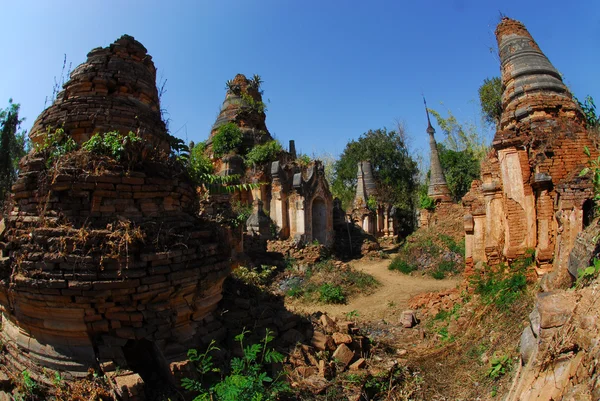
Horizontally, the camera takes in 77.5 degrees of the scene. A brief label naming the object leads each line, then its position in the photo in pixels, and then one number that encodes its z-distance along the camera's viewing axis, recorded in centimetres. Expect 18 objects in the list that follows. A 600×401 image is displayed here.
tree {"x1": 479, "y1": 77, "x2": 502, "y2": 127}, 2911
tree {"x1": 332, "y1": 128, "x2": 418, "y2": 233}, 3491
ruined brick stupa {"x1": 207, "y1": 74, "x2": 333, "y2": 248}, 1809
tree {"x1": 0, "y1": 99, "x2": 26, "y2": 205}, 2126
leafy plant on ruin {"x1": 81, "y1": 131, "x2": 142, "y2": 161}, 450
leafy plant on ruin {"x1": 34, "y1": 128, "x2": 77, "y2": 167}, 463
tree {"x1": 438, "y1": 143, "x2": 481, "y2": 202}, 2688
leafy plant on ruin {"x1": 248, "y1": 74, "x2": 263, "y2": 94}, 2366
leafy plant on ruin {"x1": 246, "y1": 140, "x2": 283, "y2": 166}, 1955
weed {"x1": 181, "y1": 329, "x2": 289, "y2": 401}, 371
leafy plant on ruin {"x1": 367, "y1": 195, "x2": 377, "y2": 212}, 2707
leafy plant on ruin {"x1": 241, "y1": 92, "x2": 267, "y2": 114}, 2247
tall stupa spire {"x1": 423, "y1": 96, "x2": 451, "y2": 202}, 2380
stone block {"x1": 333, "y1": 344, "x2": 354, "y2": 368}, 496
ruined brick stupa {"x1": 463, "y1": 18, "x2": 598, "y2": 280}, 679
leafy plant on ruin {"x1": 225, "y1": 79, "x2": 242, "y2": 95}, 2302
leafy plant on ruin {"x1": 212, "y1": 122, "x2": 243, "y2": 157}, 2050
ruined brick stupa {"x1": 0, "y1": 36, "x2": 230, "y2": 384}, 403
